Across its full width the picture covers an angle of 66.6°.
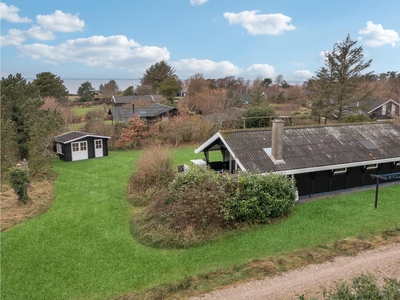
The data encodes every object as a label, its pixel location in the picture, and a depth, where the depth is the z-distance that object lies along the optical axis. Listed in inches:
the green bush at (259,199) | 427.5
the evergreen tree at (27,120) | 791.1
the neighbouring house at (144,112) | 1341.0
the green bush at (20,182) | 538.0
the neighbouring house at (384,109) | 1689.2
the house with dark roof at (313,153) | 514.6
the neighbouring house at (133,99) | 2204.7
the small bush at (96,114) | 1494.8
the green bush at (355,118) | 1051.9
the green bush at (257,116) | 1167.6
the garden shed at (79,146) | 949.8
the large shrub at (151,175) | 562.2
